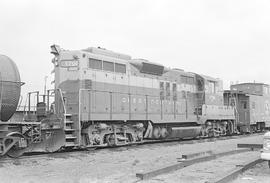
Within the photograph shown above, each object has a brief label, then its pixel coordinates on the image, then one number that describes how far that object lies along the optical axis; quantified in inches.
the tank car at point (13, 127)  411.2
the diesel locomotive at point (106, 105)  453.7
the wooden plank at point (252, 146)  505.8
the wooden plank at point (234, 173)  264.8
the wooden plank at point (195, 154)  396.5
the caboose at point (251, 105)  954.7
